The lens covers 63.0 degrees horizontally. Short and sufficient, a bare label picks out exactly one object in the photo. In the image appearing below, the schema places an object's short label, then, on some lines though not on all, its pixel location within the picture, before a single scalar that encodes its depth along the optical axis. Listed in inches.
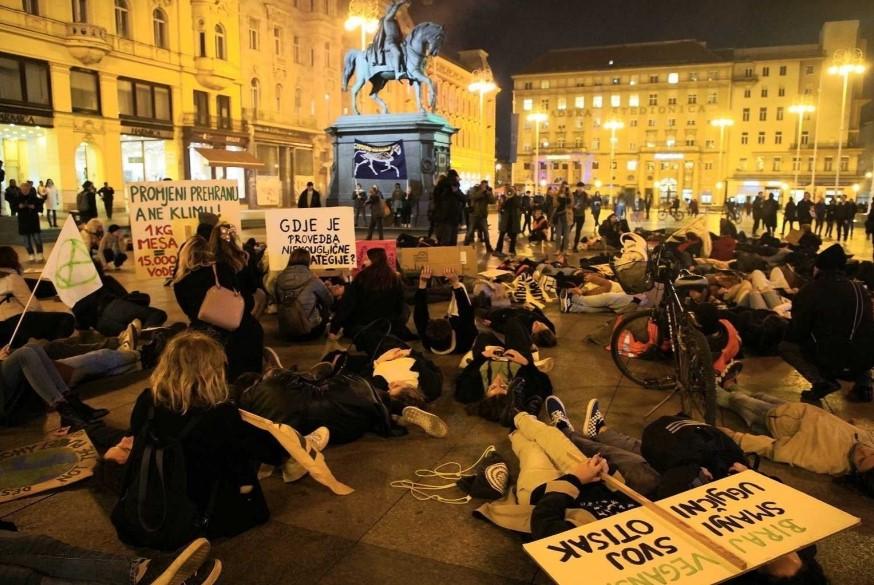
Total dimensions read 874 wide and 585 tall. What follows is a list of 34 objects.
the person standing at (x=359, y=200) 887.0
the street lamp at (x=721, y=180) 4242.1
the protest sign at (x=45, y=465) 175.6
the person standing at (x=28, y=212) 656.4
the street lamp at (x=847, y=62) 1286.9
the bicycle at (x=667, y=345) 215.0
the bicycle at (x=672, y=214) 1827.0
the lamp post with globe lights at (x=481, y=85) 1502.2
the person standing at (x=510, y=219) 717.3
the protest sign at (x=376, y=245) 414.3
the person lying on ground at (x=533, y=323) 328.8
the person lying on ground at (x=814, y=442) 180.5
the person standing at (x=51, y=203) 1022.3
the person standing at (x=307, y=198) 885.2
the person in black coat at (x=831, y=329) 239.9
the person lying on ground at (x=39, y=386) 215.8
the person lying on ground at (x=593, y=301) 413.4
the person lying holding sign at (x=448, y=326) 305.0
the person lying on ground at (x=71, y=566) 116.9
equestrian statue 867.4
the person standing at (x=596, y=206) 1363.2
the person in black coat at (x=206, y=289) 234.8
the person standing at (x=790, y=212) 1071.4
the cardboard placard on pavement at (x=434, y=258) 447.8
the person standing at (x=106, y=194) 1142.3
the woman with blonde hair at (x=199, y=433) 139.2
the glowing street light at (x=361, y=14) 1074.7
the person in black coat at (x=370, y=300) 291.7
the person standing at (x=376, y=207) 781.3
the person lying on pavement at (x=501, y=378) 225.3
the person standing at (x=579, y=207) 853.8
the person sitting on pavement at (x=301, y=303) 330.0
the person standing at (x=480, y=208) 721.0
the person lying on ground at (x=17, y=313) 260.5
